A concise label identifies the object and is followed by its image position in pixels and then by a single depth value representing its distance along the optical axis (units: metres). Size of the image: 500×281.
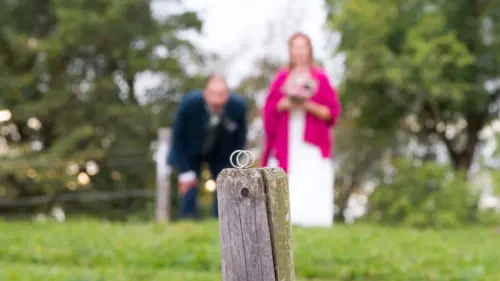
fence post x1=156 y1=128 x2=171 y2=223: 8.70
